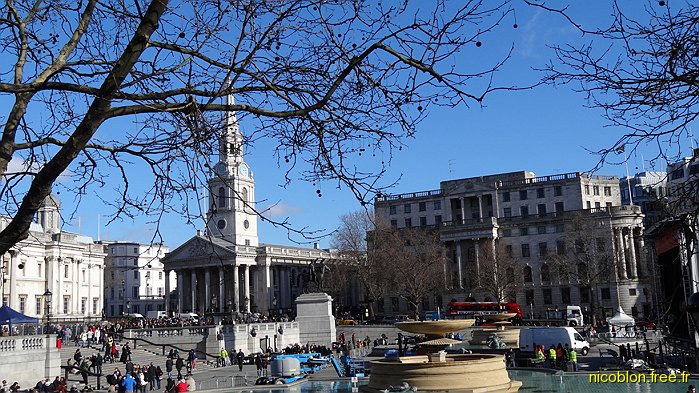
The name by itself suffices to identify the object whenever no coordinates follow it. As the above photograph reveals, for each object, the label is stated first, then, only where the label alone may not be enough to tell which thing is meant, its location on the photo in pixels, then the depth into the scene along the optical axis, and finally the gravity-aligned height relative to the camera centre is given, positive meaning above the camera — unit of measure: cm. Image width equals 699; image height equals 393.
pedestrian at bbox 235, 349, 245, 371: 4097 -331
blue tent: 3875 -24
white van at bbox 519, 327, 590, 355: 3734 -258
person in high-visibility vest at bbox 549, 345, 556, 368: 3262 -322
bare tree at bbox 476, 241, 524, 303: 8094 +190
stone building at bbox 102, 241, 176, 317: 12512 +347
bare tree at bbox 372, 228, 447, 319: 8000 +348
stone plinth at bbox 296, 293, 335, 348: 5722 -159
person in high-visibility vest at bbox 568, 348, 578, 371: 3127 -319
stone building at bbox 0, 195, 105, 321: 8069 +412
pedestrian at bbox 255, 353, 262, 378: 3702 -329
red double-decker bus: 6250 -161
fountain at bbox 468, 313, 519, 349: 4753 -298
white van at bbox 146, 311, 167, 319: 11044 -122
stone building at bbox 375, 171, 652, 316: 8369 +741
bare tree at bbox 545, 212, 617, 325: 7944 +380
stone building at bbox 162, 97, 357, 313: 10588 +479
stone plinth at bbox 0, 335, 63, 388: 3281 -222
